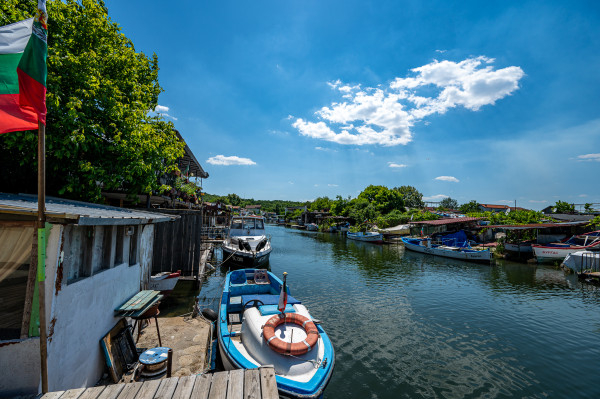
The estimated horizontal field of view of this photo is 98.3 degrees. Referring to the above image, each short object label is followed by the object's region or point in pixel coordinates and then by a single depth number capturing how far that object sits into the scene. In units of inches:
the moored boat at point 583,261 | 800.9
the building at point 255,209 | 4496.6
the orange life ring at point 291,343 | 227.0
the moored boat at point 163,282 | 445.7
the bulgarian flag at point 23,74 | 136.9
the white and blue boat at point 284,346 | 214.1
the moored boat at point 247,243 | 761.6
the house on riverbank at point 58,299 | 150.4
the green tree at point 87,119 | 339.3
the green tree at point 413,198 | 2974.9
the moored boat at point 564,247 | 956.6
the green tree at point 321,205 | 3681.1
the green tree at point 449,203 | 4130.7
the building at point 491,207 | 3579.0
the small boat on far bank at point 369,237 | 1653.4
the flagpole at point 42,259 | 136.3
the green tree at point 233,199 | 4383.9
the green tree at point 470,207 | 3127.0
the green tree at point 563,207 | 1856.5
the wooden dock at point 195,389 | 134.3
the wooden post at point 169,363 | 212.2
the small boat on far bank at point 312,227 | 2830.2
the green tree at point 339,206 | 2947.3
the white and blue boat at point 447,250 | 1016.2
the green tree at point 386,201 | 2436.0
